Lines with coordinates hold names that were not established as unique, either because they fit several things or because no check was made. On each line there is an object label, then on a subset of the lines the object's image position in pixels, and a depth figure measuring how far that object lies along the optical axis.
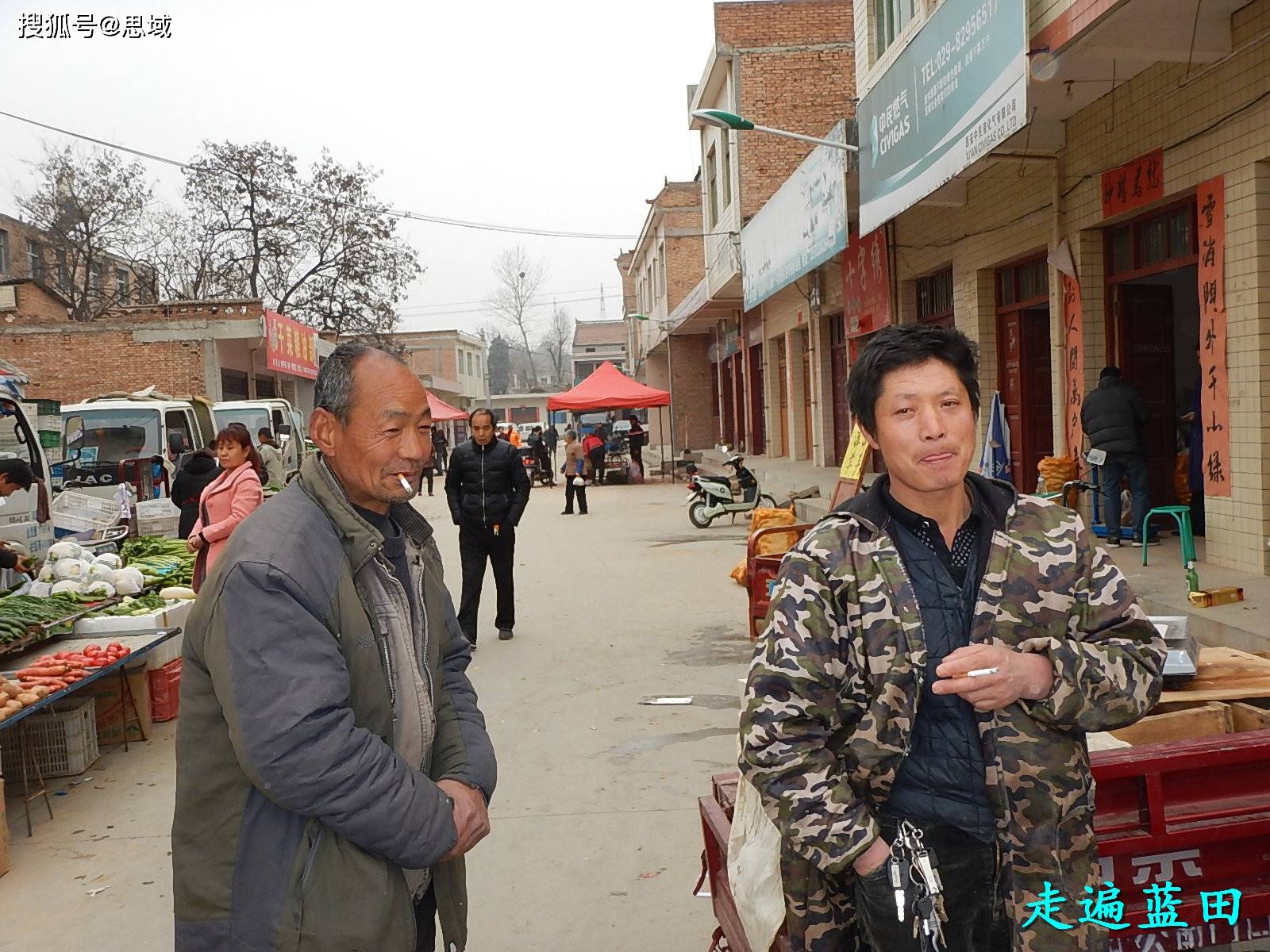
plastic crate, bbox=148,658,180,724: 6.70
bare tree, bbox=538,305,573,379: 96.19
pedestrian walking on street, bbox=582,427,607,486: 27.61
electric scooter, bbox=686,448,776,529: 16.86
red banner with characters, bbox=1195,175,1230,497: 7.86
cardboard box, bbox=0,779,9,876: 4.49
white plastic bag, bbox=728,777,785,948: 2.39
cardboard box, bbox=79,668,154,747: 6.43
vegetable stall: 5.52
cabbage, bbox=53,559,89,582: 8.04
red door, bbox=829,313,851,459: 20.16
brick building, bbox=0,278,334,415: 25.35
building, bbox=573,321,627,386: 99.88
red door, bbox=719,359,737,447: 34.74
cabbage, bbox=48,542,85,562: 8.70
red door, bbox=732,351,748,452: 31.59
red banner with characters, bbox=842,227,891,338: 15.42
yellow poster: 7.65
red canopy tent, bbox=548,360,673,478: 25.56
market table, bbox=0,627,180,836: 5.26
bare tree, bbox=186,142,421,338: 36.47
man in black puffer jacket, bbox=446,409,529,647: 8.60
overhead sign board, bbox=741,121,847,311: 12.77
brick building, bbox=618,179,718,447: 36.62
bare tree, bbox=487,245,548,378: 77.75
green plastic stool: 6.72
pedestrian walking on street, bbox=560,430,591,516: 20.75
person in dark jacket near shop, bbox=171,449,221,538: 10.80
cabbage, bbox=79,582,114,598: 7.68
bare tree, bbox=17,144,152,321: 35.06
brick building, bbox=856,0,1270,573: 7.49
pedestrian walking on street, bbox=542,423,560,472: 35.31
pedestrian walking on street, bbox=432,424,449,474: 33.41
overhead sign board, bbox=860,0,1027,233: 7.63
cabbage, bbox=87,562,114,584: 8.05
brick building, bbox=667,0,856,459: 22.72
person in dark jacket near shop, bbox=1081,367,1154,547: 8.95
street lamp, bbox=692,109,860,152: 12.55
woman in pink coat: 6.93
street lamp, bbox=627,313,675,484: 35.55
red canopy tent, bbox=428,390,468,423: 29.64
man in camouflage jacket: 1.95
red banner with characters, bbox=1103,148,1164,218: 8.68
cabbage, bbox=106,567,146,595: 8.11
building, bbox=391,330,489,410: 73.14
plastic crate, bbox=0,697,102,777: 5.75
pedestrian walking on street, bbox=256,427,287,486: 16.83
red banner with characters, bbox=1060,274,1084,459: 10.04
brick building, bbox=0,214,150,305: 36.00
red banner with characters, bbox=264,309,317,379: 26.39
